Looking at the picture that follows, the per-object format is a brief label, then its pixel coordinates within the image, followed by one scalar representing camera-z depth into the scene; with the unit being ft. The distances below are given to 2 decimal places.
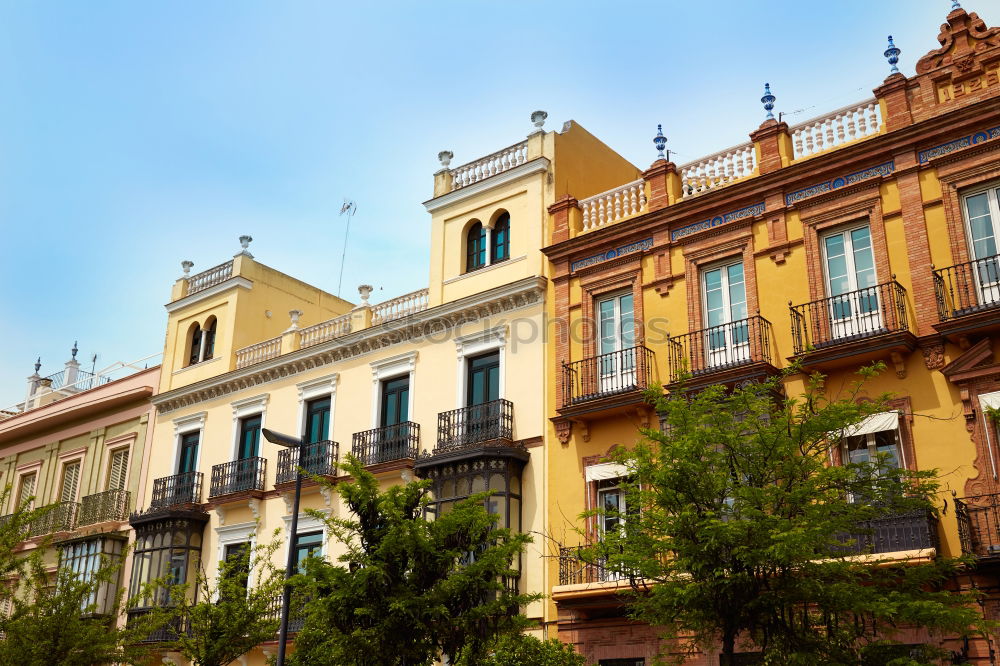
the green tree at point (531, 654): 53.21
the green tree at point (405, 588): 46.62
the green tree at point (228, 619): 67.87
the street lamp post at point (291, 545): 58.39
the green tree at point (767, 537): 41.73
